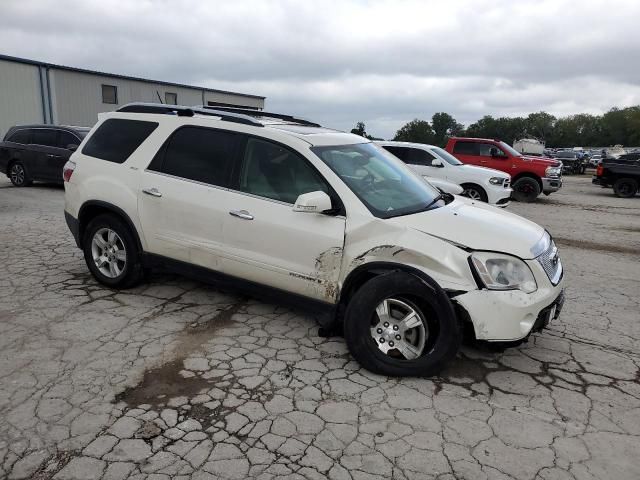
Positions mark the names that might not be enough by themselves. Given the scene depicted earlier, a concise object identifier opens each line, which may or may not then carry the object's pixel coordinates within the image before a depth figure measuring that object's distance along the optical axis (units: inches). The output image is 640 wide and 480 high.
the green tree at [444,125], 4810.5
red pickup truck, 580.1
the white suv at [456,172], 472.1
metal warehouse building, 954.1
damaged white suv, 129.3
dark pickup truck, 679.1
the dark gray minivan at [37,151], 473.4
